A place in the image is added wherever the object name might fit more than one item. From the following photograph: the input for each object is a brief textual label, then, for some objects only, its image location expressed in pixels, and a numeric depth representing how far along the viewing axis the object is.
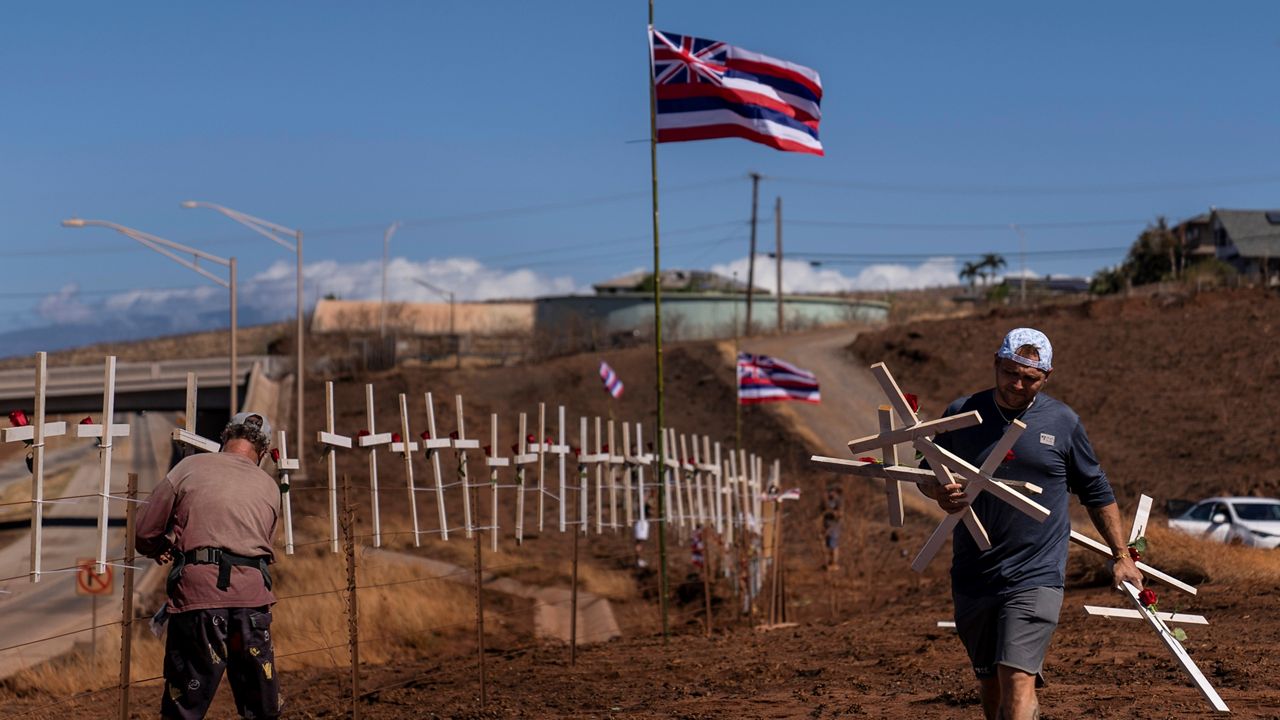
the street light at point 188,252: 28.12
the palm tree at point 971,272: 143.62
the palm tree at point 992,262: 141.50
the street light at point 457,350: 65.74
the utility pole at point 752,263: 67.75
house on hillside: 84.00
